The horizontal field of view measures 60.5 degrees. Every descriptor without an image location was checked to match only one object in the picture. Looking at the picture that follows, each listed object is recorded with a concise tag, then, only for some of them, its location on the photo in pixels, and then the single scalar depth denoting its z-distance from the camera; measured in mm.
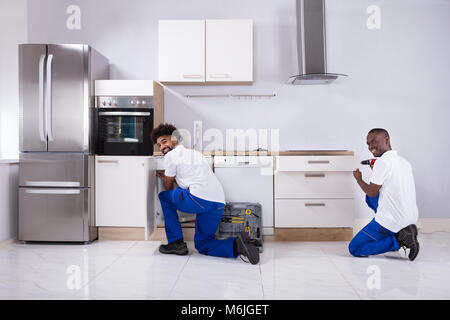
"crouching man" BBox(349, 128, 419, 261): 2973
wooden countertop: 3623
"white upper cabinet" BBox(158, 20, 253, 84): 3824
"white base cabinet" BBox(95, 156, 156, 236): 3693
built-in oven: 3689
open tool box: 3496
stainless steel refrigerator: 3523
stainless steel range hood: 3939
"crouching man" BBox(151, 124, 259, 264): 3027
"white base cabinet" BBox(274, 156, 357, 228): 3623
